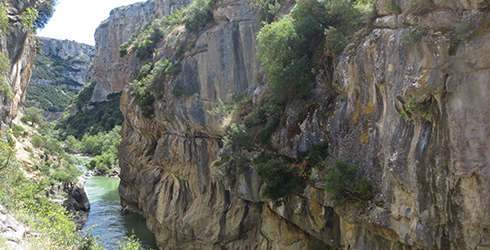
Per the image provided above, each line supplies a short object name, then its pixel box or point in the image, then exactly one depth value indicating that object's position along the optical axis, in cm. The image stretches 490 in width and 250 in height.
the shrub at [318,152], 1320
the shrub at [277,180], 1387
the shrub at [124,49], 3958
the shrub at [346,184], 1078
